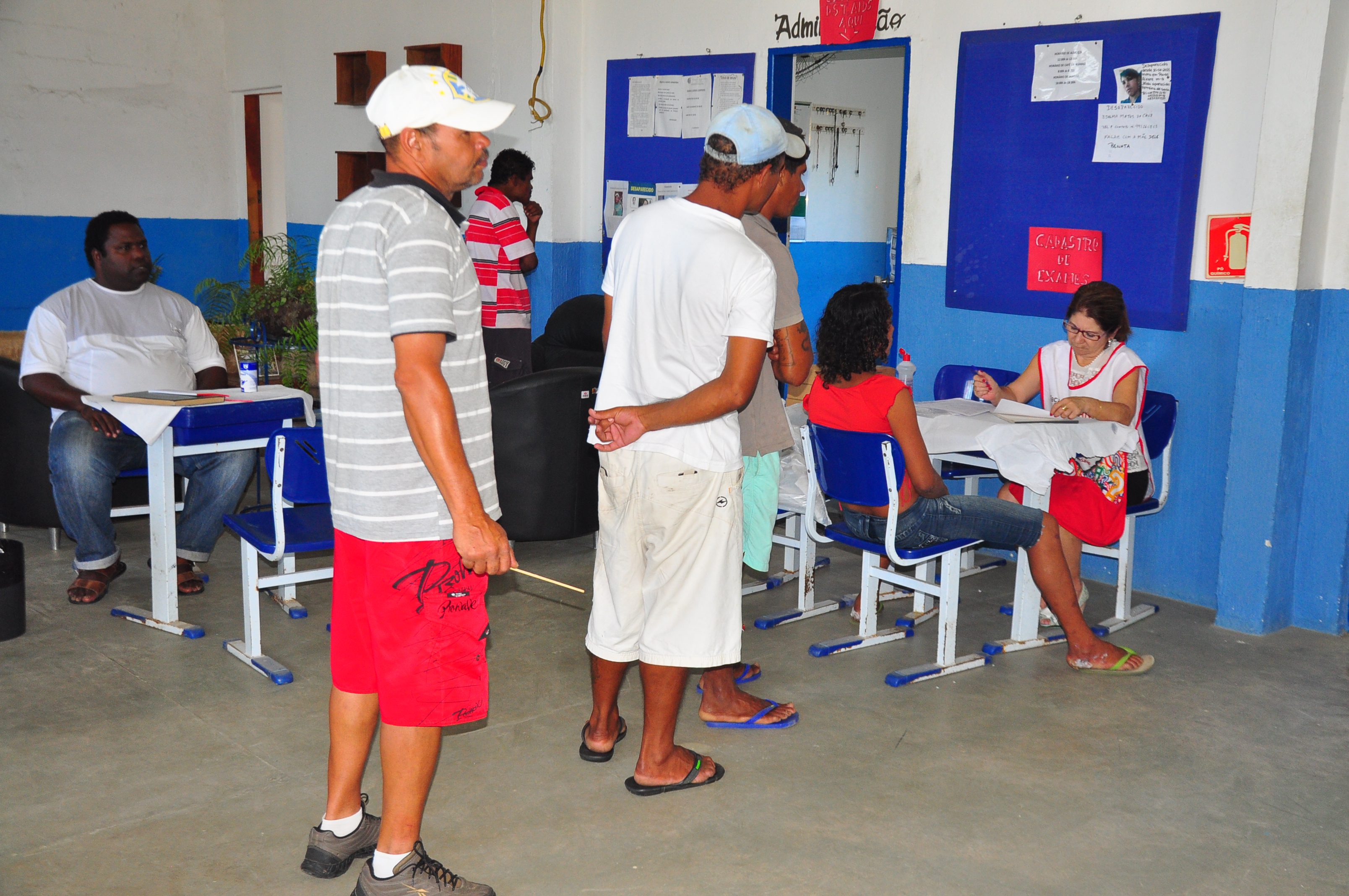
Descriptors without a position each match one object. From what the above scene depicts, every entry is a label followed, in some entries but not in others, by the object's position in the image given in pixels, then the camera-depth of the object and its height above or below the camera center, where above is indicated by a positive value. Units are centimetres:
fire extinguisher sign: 425 +11
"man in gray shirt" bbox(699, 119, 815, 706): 332 -39
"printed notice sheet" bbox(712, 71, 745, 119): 591 +86
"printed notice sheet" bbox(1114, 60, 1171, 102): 437 +72
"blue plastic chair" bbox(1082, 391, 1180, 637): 425 -84
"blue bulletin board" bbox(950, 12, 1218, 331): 435 +37
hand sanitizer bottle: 450 -41
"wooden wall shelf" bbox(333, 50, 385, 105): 783 +113
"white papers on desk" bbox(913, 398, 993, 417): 413 -51
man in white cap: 206 -36
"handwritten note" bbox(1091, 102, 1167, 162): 441 +54
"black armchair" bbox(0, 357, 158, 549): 445 -84
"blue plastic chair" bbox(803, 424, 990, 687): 357 -83
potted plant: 734 -45
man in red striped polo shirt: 573 -6
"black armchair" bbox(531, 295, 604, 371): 594 -42
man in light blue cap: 262 -33
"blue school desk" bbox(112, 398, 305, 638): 386 -70
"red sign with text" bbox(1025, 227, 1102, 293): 463 +4
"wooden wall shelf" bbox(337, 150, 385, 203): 796 +52
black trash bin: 386 -118
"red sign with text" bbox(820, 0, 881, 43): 530 +111
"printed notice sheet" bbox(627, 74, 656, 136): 635 +82
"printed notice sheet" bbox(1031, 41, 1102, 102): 456 +78
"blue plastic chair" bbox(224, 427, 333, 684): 352 -88
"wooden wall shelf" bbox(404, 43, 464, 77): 707 +119
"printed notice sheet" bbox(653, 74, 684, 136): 620 +81
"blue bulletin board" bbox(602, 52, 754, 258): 602 +62
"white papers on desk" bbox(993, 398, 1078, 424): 397 -50
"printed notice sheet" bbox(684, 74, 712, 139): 605 +80
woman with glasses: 393 -45
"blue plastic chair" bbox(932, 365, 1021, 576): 486 -51
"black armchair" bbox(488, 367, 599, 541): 416 -73
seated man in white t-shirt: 424 -54
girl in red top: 352 -67
